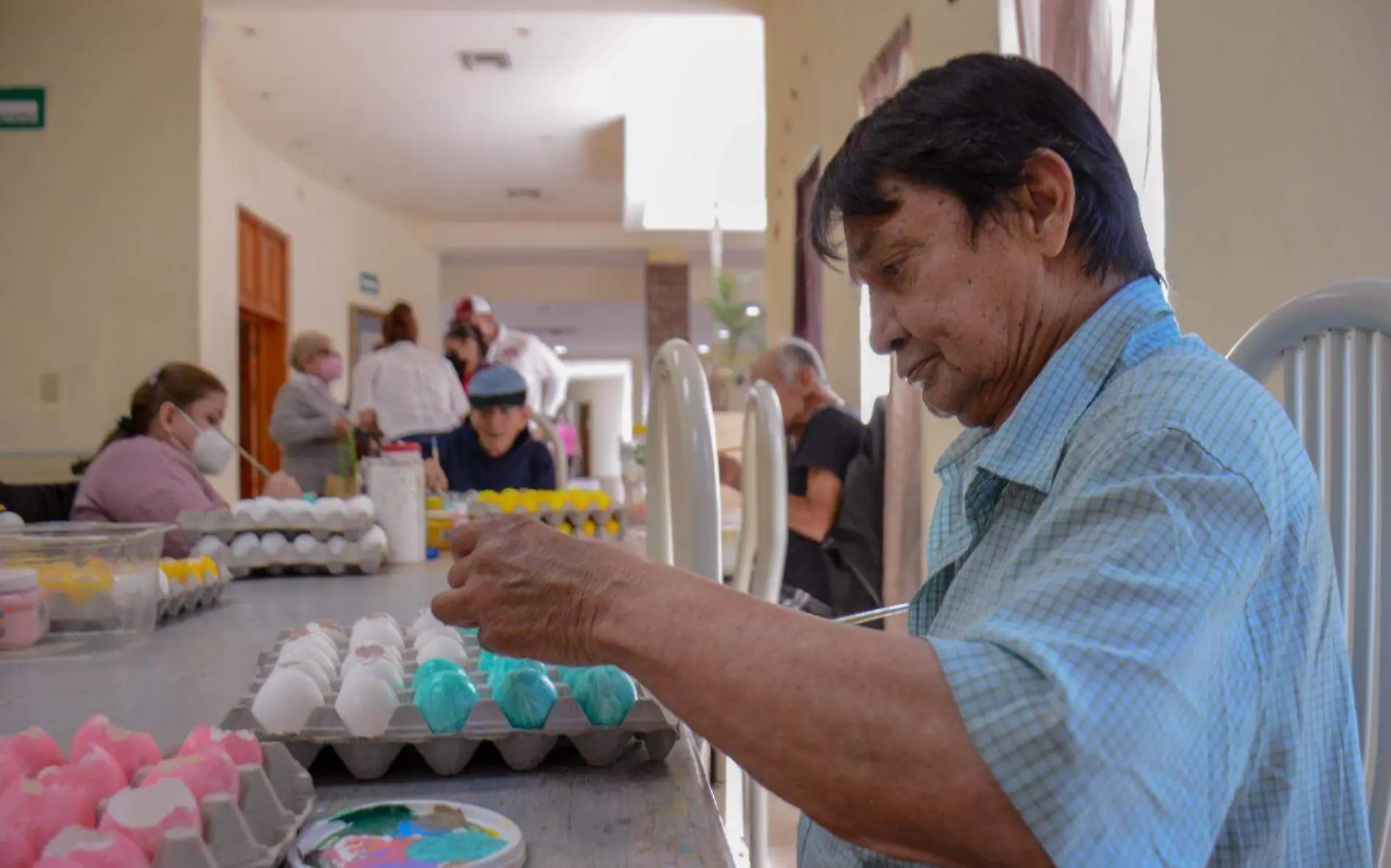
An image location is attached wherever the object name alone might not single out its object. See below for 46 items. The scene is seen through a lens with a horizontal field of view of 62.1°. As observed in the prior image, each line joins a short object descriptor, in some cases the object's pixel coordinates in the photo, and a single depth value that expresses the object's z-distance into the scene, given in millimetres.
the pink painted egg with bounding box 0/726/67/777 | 725
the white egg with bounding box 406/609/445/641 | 1230
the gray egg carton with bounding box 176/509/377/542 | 2193
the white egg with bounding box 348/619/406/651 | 1127
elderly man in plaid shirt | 588
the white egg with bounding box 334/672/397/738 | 864
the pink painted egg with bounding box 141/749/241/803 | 672
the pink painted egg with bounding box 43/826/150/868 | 576
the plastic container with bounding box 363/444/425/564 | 2479
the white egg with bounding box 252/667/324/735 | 866
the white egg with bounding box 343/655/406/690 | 935
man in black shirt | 3641
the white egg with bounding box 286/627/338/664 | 1039
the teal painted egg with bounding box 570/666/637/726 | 896
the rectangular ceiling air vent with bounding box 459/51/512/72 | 7289
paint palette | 680
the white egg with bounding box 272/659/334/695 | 934
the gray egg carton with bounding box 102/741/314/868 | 601
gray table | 753
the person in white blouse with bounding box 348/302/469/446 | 5676
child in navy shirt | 4105
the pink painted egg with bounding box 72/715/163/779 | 736
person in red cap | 6875
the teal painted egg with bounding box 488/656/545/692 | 955
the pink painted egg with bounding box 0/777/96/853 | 611
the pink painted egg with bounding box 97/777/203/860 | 607
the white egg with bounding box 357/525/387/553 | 2229
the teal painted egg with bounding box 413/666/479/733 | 881
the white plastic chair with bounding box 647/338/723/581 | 1092
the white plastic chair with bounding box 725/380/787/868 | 2023
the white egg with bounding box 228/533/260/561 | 2166
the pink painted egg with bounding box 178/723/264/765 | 742
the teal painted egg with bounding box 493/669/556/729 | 889
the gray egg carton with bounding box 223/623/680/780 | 865
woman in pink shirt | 2594
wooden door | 8344
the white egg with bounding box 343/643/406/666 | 1010
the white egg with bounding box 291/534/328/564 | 2195
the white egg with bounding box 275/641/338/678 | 978
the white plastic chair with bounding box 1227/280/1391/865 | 910
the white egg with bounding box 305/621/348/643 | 1157
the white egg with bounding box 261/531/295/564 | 2188
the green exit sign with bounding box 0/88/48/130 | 6273
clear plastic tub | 1455
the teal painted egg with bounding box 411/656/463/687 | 941
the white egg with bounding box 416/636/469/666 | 1071
